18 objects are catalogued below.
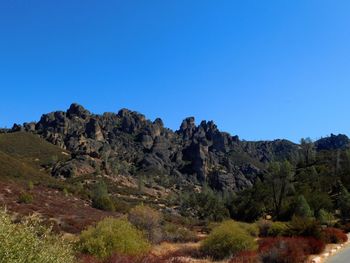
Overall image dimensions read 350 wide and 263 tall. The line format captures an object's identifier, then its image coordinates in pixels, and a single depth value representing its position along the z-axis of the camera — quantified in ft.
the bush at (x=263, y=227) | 124.20
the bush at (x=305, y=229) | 91.25
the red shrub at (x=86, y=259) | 41.59
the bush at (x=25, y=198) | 139.74
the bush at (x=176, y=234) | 109.70
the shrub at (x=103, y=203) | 180.75
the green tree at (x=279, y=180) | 225.76
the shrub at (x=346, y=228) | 127.99
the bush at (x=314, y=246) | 71.79
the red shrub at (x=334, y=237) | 90.80
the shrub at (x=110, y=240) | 58.39
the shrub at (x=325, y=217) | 158.03
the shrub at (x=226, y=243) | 76.54
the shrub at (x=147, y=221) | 95.25
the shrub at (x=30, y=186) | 174.60
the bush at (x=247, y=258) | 57.88
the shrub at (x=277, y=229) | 108.96
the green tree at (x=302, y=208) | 180.31
